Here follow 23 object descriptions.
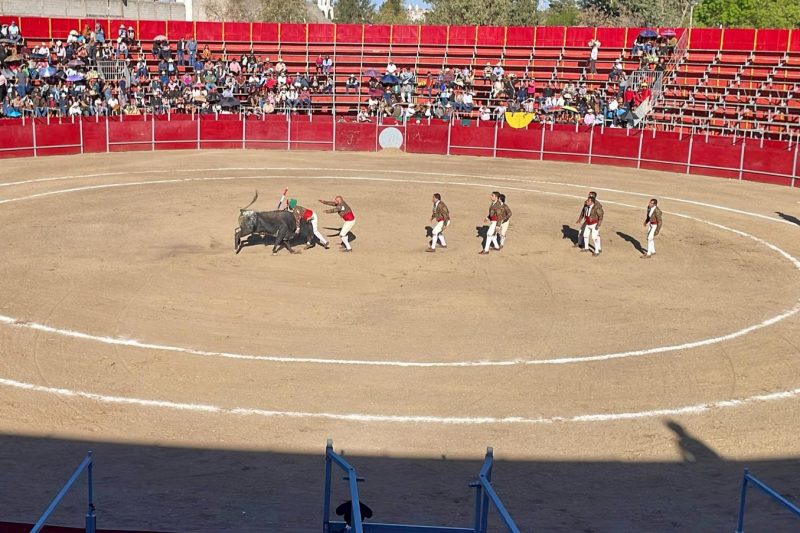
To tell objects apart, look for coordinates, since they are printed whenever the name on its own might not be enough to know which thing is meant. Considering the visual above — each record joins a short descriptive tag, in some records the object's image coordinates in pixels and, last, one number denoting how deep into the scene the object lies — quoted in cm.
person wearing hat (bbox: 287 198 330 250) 2445
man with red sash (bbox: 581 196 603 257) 2481
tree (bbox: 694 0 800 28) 8138
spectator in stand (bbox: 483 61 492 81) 5172
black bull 2370
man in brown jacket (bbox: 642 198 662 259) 2483
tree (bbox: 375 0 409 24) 11569
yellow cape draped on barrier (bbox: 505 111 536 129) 4688
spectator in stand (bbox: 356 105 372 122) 4775
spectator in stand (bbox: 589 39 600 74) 5114
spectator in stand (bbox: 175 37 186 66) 5188
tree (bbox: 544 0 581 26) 10139
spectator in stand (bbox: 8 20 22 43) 4894
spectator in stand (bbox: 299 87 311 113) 5028
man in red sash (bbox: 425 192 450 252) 2456
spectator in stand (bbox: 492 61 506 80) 5141
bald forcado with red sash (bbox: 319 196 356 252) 2447
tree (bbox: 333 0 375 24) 11396
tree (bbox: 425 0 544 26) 8806
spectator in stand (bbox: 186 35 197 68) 5162
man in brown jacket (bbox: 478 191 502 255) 2481
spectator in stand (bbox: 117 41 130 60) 5097
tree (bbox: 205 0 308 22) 7747
